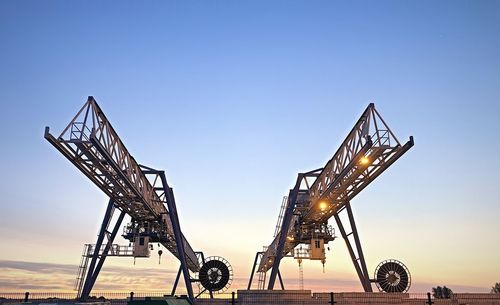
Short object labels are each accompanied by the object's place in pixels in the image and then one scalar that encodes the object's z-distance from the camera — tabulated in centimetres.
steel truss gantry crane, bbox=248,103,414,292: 2192
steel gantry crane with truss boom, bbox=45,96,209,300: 2009
